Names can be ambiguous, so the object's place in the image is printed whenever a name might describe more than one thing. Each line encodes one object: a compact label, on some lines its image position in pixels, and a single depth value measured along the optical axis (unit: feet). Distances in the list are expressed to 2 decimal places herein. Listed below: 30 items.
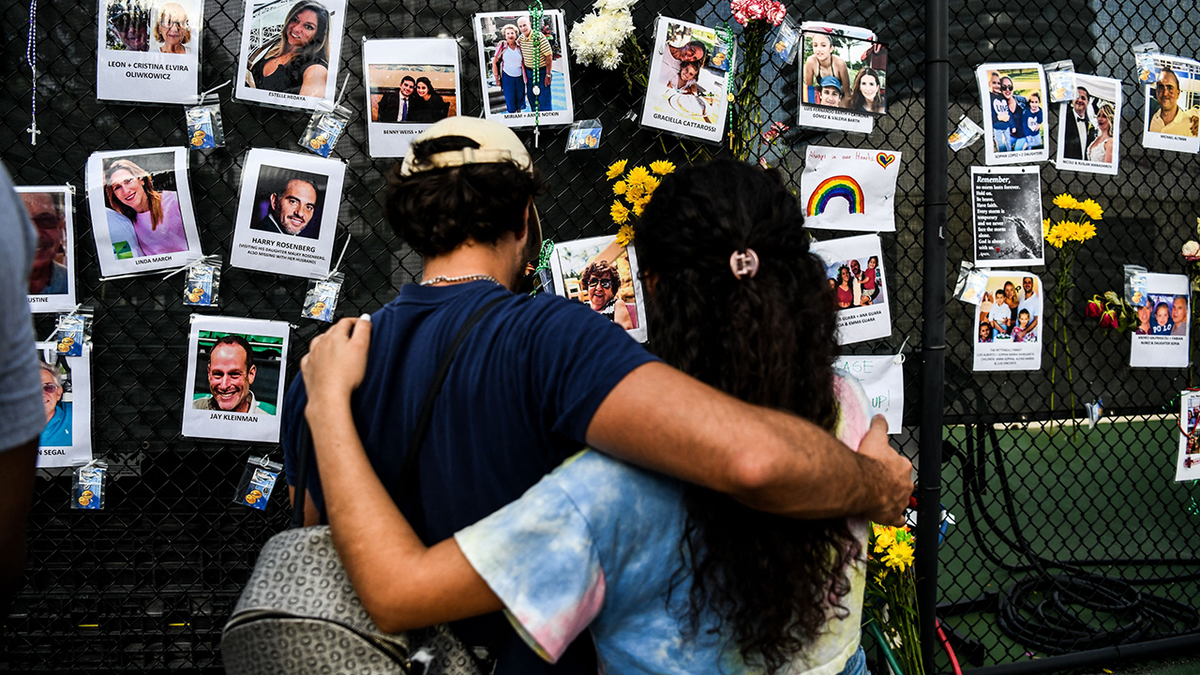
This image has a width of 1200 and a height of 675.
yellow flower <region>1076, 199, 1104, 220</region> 7.66
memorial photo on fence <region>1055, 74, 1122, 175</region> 7.89
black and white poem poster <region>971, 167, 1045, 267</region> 7.76
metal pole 6.92
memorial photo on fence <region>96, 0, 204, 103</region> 6.12
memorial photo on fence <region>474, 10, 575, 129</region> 6.58
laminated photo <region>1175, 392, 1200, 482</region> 8.58
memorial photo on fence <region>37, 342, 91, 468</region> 6.29
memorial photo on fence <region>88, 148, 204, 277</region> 6.20
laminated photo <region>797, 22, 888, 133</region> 7.16
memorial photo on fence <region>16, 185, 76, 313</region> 6.14
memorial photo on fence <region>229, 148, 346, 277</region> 6.37
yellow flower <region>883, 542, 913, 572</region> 6.66
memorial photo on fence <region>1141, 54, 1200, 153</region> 8.33
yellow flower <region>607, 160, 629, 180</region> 6.81
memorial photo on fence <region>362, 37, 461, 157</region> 6.49
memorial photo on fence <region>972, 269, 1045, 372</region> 7.77
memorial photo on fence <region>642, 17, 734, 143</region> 6.81
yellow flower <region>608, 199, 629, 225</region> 6.75
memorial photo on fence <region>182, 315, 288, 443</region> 6.42
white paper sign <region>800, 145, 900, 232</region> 7.33
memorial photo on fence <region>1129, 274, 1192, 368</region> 8.40
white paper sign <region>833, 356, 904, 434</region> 7.53
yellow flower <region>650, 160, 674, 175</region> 6.70
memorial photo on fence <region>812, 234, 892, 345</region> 7.38
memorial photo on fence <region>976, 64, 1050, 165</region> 7.69
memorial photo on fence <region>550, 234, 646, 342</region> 6.87
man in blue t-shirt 2.63
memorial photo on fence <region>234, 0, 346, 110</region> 6.29
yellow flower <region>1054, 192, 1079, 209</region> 7.63
